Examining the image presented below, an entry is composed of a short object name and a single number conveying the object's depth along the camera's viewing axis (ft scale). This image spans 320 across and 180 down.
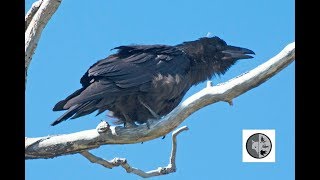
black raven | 39.88
